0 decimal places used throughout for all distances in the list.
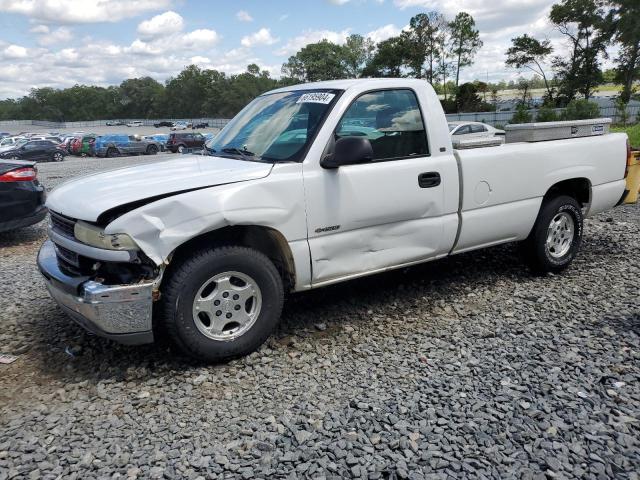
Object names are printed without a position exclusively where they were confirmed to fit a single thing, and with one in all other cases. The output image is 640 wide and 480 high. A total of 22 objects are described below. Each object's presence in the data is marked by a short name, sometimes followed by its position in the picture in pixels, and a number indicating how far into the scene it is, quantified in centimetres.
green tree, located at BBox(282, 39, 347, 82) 9975
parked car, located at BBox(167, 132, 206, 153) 3876
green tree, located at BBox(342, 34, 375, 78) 10081
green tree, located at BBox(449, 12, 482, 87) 6912
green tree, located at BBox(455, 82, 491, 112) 5188
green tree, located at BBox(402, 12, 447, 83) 7062
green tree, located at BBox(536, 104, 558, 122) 2656
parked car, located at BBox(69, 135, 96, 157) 3649
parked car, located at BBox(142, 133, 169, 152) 3942
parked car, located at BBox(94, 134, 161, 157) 3550
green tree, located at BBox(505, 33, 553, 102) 4891
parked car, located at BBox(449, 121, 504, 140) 1725
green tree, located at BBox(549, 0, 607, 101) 4469
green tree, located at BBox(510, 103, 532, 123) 2805
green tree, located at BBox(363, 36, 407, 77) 7242
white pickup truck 335
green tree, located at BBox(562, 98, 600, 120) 2944
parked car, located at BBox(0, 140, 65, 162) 3150
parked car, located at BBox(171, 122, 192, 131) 8344
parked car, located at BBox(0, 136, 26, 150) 3608
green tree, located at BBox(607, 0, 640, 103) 4205
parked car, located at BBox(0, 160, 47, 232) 737
